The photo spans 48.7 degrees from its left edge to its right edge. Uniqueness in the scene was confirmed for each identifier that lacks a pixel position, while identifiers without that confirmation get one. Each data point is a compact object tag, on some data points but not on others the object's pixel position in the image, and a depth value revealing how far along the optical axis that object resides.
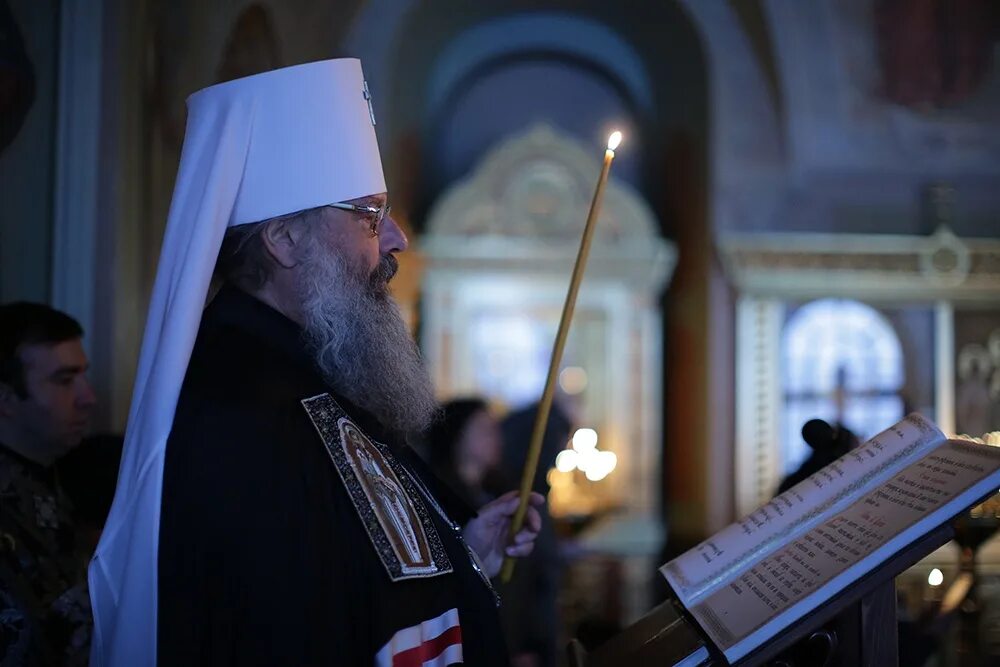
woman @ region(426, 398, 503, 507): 3.78
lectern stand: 1.39
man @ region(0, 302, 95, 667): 2.29
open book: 1.38
